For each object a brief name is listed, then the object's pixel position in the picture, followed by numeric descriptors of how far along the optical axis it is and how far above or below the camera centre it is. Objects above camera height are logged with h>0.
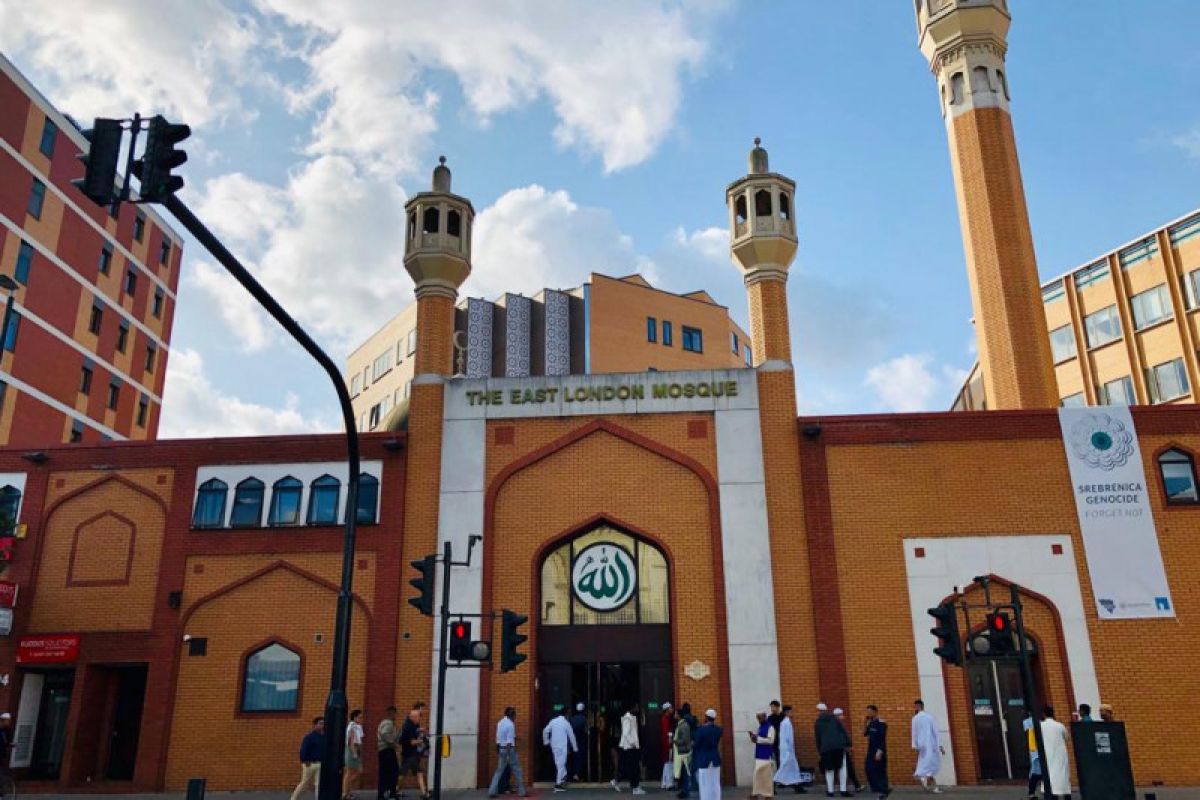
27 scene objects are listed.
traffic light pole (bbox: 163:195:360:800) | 9.23 +2.48
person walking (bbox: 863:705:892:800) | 16.45 -0.54
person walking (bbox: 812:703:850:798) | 16.70 -0.35
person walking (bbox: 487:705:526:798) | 17.09 -0.38
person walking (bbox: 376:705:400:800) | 16.56 -0.45
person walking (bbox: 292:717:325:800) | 15.60 -0.33
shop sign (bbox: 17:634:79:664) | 20.27 +1.71
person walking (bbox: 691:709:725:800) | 14.39 -0.48
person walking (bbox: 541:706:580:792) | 17.75 -0.22
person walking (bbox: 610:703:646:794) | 17.55 -0.40
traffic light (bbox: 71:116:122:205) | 6.85 +3.88
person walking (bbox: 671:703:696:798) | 16.83 -0.39
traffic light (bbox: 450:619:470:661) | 13.57 +1.19
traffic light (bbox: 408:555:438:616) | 13.32 +1.92
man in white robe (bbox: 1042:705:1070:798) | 13.78 -0.49
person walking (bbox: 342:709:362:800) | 16.42 -0.44
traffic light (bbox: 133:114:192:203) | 7.23 +4.06
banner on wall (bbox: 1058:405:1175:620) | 18.56 +3.81
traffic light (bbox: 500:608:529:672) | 13.92 +1.23
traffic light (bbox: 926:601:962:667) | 13.17 +1.15
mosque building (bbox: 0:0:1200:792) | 18.59 +3.12
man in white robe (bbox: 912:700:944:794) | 17.12 -0.38
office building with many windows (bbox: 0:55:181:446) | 34.72 +16.63
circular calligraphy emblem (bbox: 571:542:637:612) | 20.09 +2.96
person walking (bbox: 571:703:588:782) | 18.95 -0.46
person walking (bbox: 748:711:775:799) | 14.88 -0.54
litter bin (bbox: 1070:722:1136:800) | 12.82 -0.55
